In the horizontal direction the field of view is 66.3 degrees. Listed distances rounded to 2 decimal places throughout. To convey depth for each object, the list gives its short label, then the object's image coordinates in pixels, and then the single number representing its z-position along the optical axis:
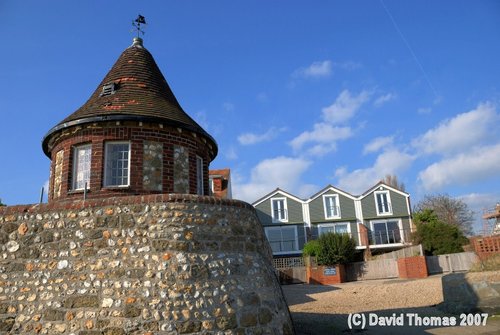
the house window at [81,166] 10.20
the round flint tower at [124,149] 10.11
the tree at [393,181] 63.94
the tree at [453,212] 47.75
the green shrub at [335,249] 27.08
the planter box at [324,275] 26.31
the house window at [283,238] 36.62
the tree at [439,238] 28.17
